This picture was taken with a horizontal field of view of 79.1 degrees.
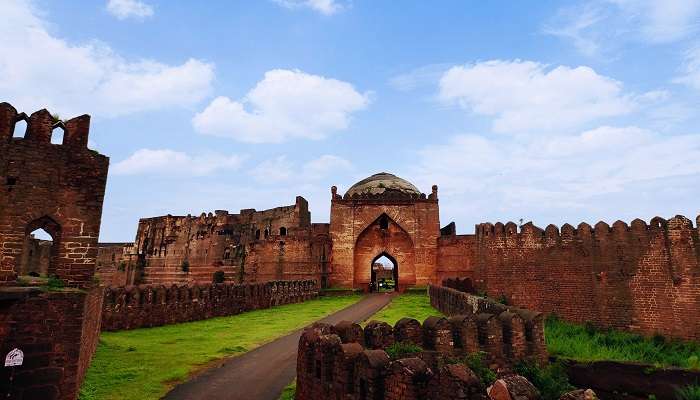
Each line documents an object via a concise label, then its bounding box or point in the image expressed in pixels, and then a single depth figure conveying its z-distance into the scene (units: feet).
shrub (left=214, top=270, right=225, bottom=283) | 117.70
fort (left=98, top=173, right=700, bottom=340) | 54.08
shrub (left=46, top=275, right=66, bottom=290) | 24.77
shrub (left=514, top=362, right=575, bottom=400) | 26.91
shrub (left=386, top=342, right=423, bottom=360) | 22.49
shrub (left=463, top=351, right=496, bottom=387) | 23.66
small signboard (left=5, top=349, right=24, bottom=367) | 21.17
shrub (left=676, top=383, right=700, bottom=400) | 28.19
